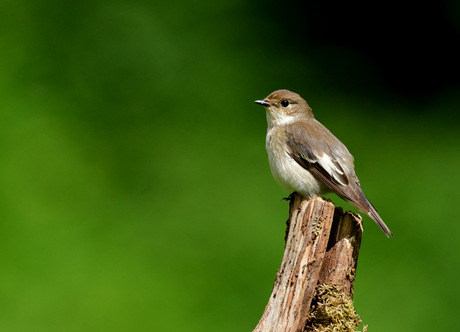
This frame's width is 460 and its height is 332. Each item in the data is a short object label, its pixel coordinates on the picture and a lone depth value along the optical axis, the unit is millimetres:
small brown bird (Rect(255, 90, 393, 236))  7109
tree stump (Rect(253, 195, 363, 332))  5949
